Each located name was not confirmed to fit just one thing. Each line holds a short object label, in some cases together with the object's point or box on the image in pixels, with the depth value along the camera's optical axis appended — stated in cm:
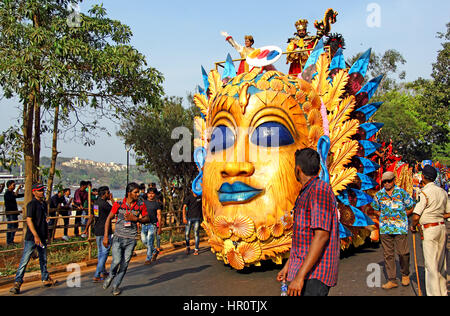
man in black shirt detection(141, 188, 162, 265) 900
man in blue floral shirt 616
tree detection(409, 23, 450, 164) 2575
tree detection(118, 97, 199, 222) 1566
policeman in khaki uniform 505
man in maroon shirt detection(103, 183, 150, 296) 633
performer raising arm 992
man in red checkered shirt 299
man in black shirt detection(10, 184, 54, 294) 666
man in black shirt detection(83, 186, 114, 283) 729
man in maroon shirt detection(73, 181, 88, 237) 1306
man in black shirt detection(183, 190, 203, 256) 1020
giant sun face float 705
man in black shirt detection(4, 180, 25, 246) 1178
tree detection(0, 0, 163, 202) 871
